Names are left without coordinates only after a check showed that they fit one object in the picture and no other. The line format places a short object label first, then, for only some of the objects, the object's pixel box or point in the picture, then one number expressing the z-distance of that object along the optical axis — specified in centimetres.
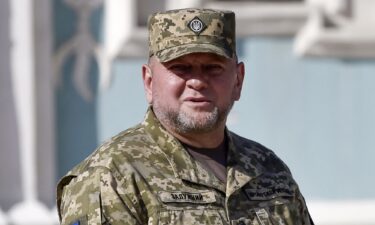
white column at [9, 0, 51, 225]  1220
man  546
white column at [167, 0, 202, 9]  1238
